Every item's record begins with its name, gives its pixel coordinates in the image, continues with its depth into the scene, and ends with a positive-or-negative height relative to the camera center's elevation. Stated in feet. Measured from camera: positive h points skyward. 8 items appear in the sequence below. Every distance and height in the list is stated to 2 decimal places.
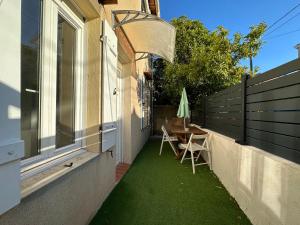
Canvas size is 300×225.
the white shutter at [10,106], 3.25 +0.09
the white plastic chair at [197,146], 14.48 -3.00
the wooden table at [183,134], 15.65 -2.39
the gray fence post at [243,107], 9.39 +0.23
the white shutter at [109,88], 8.06 +1.16
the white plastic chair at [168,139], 18.54 -3.00
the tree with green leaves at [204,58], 23.95 +7.80
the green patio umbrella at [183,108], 20.89 +0.35
